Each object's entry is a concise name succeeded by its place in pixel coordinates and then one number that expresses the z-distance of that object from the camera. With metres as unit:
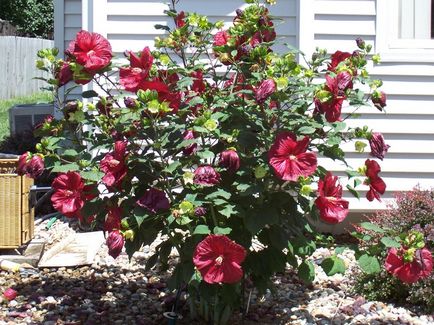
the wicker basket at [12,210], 4.89
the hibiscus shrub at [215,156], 3.05
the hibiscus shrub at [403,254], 3.11
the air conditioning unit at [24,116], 7.98
